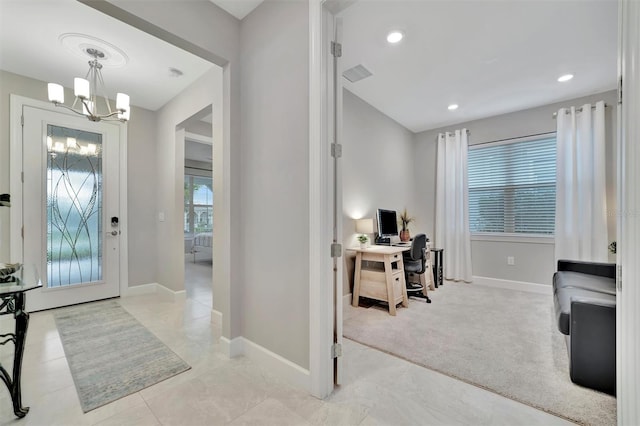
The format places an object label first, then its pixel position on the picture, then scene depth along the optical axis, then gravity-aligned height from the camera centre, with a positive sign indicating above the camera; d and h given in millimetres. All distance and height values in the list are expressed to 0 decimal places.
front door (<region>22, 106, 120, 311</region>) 3082 +91
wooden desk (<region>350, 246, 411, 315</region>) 3068 -793
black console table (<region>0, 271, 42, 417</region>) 1453 -682
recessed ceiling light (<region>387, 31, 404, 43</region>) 2398 +1599
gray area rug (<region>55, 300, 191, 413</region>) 1708 -1110
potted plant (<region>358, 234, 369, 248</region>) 3380 -357
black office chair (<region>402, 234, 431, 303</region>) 3441 -626
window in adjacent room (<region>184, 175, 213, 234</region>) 7180 +254
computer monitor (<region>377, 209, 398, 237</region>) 3832 -159
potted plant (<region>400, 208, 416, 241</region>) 4402 -212
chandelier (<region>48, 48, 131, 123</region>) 2283 +1137
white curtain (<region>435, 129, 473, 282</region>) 4535 +105
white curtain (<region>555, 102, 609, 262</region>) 3422 +341
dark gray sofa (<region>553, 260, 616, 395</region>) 1653 -813
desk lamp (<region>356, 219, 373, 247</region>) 3394 -200
